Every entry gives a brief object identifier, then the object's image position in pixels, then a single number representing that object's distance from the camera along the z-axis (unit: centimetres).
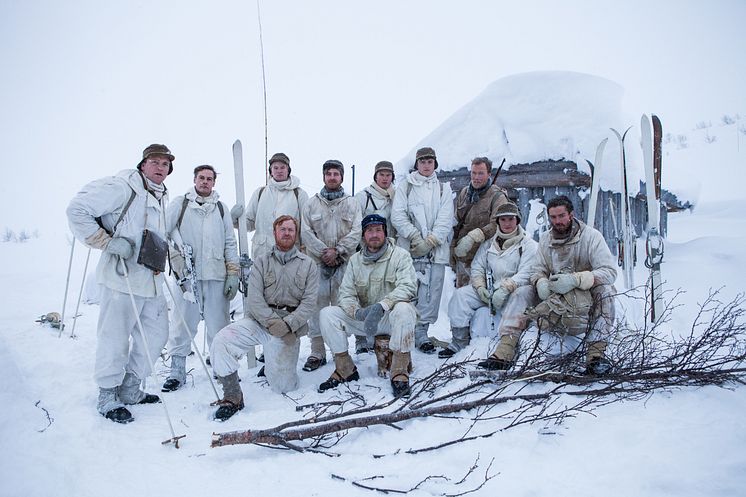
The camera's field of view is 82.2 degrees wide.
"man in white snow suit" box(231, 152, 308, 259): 488
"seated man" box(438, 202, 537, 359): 438
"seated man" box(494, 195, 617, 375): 361
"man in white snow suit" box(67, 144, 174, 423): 338
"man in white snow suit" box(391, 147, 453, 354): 506
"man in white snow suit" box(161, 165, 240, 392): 438
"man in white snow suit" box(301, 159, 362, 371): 477
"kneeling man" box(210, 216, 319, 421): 390
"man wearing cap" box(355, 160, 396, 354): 518
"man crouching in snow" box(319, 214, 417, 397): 389
